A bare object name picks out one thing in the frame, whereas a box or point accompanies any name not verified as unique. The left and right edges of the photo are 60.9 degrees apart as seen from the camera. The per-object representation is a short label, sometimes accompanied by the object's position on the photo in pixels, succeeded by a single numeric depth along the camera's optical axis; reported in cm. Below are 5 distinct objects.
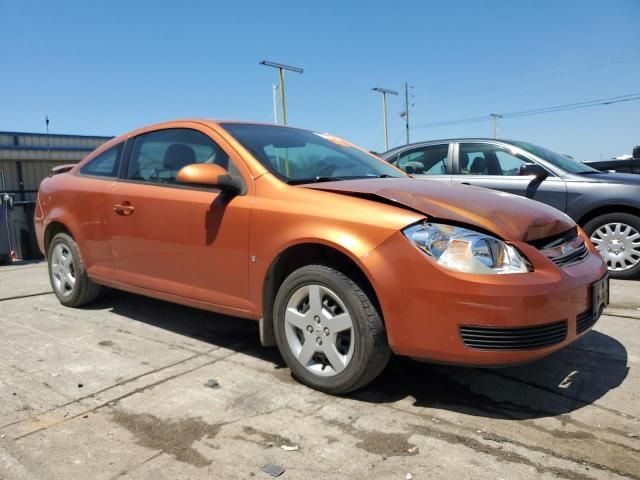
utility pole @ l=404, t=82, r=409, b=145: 4291
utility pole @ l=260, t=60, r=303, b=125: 2467
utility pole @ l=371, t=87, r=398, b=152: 3731
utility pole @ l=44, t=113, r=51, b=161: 2792
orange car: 255
